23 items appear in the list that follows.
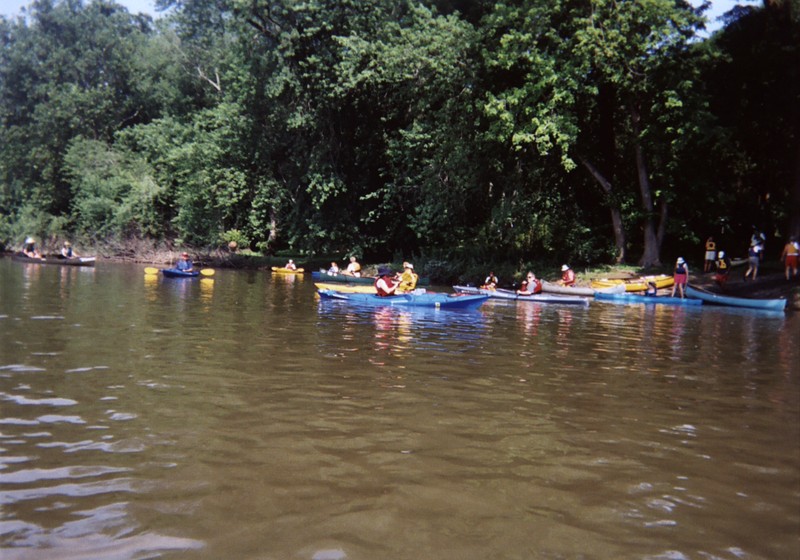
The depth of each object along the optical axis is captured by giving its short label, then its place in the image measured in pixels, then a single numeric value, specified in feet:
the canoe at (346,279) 104.73
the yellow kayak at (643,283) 88.94
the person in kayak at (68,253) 128.88
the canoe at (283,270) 122.15
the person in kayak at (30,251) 135.54
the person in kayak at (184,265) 102.36
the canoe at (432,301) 65.57
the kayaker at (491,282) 86.63
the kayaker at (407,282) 69.56
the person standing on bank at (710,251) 99.45
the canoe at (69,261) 121.39
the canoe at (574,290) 85.81
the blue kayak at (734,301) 72.43
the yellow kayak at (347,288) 74.74
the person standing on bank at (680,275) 83.61
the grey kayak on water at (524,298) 76.07
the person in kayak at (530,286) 80.43
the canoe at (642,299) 79.61
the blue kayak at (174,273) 97.99
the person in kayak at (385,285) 67.00
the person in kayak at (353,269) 107.45
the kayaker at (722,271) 88.22
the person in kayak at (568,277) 89.15
